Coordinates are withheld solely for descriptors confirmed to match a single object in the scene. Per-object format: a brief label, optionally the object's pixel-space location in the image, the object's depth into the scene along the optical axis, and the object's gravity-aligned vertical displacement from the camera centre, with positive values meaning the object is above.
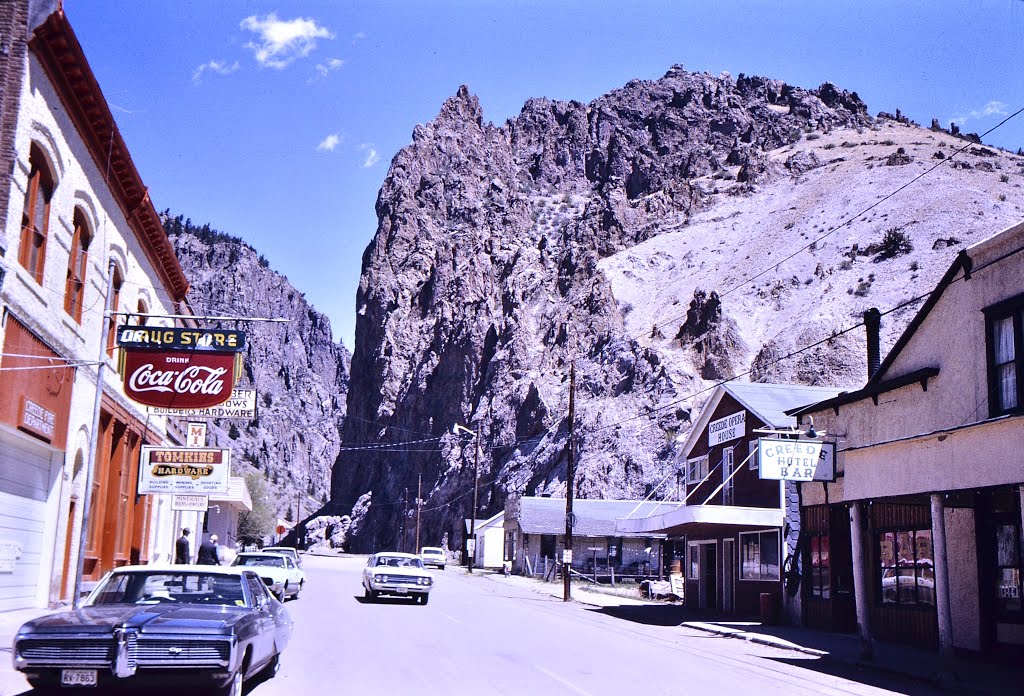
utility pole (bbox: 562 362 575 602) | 34.84 -0.62
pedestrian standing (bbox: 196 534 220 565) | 25.48 -0.82
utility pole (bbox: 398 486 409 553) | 101.26 +1.64
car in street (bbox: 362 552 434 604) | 26.03 -1.46
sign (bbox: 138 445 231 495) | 23.83 +1.31
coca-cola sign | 19.19 +2.87
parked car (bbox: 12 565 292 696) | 8.37 -1.11
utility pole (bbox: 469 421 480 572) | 61.24 -0.68
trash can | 25.81 -2.04
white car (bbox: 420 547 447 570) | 63.91 -1.99
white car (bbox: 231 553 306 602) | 26.27 -1.32
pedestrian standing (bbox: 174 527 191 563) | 23.31 -0.69
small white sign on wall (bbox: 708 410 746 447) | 29.33 +3.23
